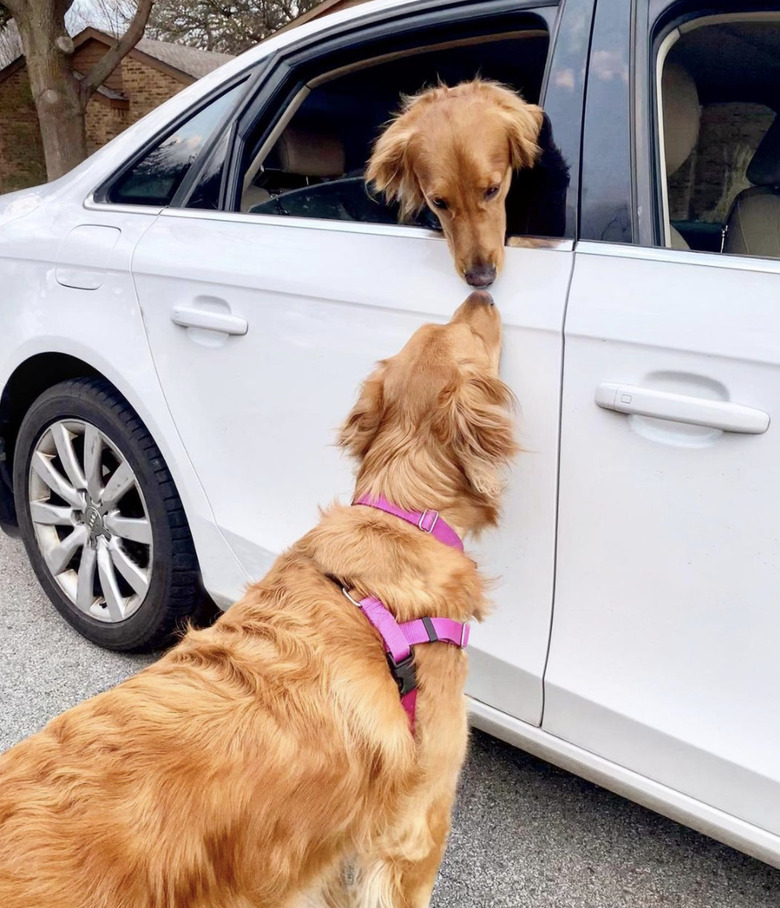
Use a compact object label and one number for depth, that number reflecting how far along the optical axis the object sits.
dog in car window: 1.78
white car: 1.55
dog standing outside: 1.20
